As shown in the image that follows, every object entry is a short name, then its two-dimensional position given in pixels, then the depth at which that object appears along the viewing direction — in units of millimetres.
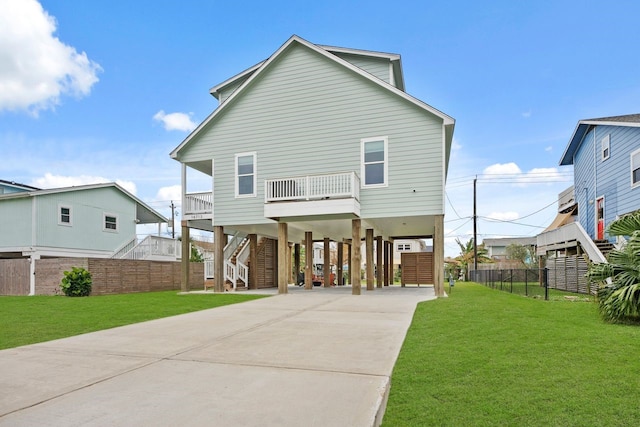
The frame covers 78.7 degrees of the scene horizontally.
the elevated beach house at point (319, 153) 14156
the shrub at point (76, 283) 15930
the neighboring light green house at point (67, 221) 19531
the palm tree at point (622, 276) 7137
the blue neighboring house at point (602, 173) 15328
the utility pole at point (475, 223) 33197
